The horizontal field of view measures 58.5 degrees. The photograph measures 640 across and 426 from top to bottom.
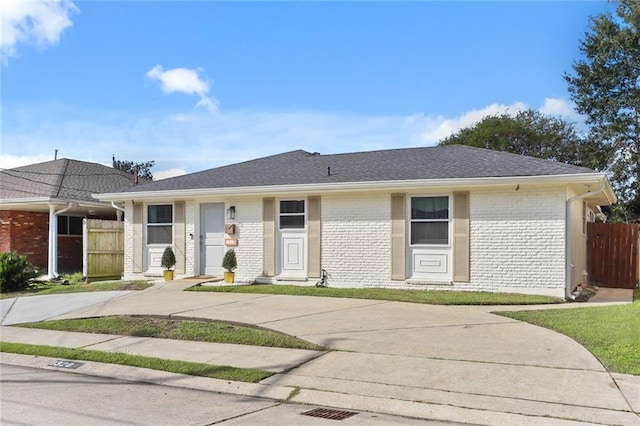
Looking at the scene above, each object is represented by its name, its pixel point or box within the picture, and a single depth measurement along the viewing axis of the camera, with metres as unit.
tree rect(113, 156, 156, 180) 57.50
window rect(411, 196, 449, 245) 14.14
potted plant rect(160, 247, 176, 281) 16.48
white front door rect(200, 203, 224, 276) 16.89
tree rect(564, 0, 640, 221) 28.22
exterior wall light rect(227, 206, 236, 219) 16.50
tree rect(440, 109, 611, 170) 36.78
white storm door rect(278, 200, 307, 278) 15.64
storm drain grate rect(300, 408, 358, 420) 5.30
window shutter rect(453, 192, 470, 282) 13.78
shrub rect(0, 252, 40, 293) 16.11
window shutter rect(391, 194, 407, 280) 14.38
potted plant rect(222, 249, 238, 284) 15.67
